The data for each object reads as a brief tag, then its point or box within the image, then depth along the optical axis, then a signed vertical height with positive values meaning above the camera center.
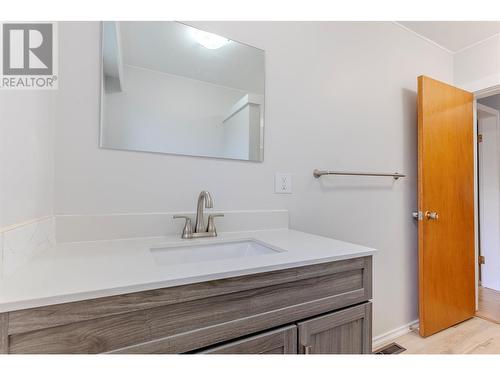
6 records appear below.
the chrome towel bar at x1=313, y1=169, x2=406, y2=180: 1.46 +0.11
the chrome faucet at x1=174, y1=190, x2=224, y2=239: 1.08 -0.16
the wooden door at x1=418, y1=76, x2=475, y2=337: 1.72 -0.11
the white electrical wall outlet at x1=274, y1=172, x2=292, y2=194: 1.38 +0.04
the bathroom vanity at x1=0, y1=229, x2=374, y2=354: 0.52 -0.29
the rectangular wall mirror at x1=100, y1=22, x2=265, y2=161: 1.05 +0.47
